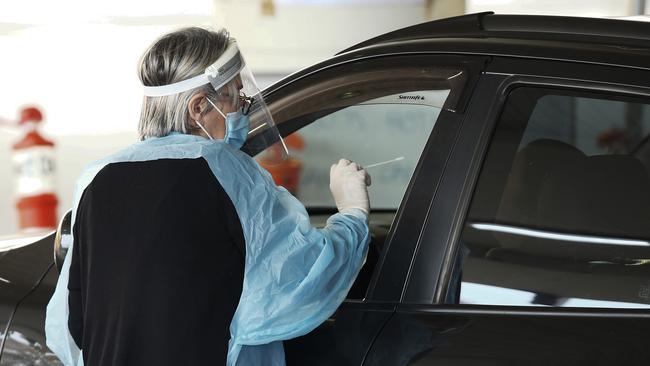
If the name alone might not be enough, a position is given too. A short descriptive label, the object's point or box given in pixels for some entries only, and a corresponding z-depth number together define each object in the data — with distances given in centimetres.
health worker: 408
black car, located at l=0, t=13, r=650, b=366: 408
